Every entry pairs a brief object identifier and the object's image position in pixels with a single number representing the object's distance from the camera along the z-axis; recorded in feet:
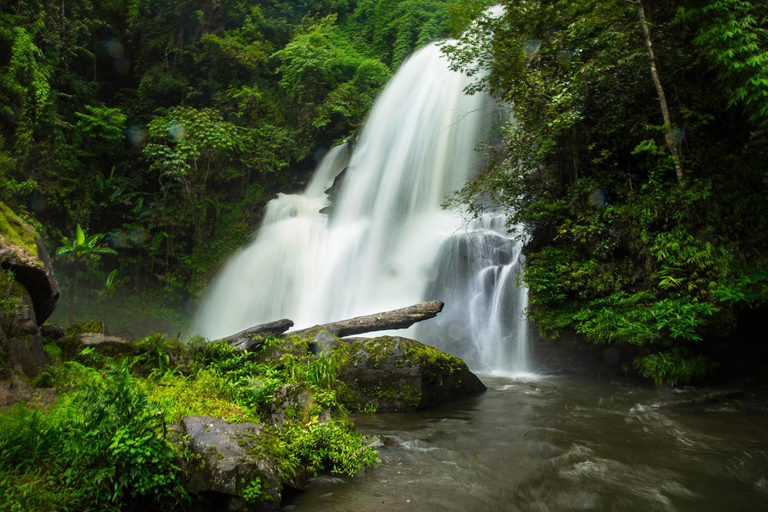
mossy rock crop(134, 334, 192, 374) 19.61
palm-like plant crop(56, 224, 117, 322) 36.96
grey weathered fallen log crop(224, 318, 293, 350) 22.57
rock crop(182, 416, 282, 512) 10.46
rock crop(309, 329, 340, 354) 23.18
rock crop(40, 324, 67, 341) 21.10
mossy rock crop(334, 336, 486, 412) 20.71
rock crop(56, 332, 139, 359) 19.60
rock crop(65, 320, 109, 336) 22.20
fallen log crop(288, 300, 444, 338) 26.30
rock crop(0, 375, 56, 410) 13.21
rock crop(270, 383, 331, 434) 14.89
